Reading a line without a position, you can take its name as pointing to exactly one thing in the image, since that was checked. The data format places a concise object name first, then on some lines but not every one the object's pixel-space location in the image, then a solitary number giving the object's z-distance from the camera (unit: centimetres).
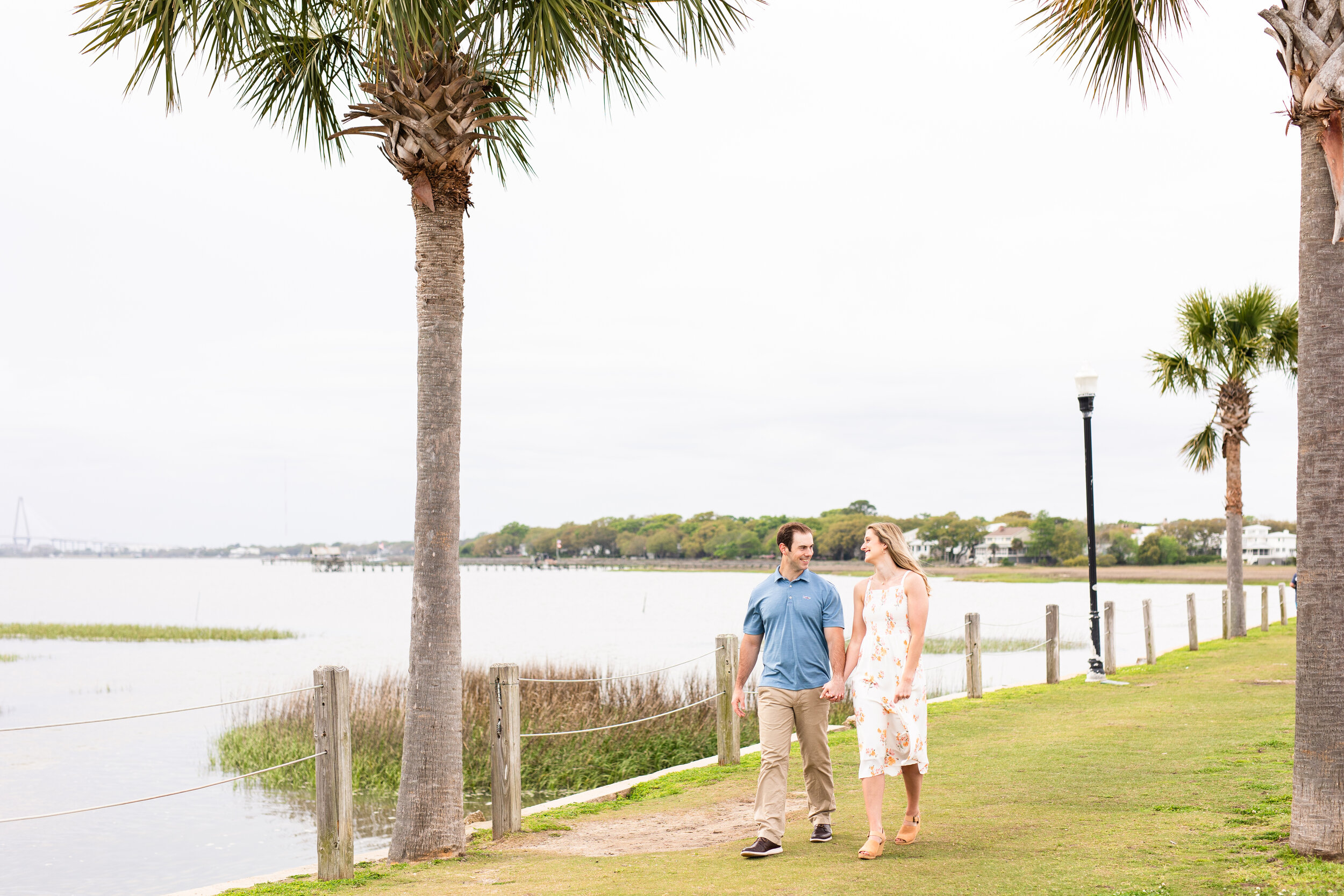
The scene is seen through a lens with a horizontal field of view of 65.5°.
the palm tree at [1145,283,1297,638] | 2200
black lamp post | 1566
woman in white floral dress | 611
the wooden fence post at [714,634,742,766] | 1018
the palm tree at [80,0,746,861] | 682
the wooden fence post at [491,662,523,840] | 755
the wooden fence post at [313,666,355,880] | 635
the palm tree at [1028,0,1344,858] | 554
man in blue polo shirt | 635
